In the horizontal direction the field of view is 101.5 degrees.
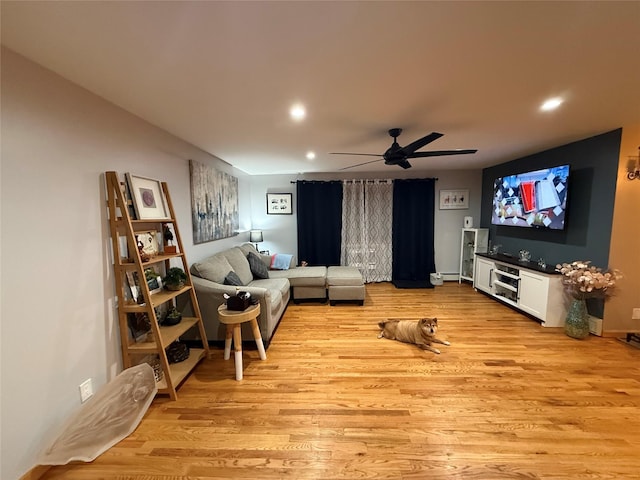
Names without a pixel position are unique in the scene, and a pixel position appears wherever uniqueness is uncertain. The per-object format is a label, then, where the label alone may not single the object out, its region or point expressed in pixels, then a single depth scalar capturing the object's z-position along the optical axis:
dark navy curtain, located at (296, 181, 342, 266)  5.40
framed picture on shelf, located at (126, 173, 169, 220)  2.14
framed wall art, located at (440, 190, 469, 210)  5.36
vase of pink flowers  2.85
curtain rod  5.30
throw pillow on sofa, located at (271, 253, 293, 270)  4.69
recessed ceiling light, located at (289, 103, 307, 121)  2.10
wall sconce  2.78
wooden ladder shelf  1.96
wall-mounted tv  3.34
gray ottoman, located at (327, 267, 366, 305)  4.16
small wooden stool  2.40
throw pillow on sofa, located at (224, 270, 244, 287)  3.12
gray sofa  2.88
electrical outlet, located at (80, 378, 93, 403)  1.78
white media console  3.27
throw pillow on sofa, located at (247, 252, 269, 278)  4.07
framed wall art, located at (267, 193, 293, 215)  5.51
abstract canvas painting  3.27
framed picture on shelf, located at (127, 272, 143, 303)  2.11
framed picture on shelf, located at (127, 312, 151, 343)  2.19
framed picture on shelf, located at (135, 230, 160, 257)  2.26
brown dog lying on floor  2.78
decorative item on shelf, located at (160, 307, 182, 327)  2.46
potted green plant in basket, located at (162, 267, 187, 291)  2.41
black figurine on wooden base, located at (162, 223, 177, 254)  2.58
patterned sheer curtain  5.39
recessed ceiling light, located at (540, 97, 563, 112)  2.04
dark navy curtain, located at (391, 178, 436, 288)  5.30
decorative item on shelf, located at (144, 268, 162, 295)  2.30
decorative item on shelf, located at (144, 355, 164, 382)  2.21
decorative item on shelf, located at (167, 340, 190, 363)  2.49
